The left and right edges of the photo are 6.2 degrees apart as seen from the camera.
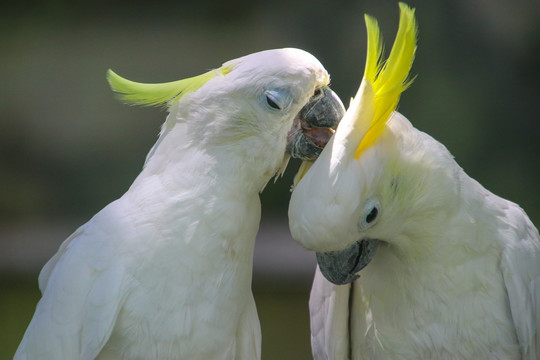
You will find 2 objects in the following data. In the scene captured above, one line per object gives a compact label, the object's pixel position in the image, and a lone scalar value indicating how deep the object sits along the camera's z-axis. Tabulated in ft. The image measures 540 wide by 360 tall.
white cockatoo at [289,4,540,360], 10.05
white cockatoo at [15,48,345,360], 10.11
